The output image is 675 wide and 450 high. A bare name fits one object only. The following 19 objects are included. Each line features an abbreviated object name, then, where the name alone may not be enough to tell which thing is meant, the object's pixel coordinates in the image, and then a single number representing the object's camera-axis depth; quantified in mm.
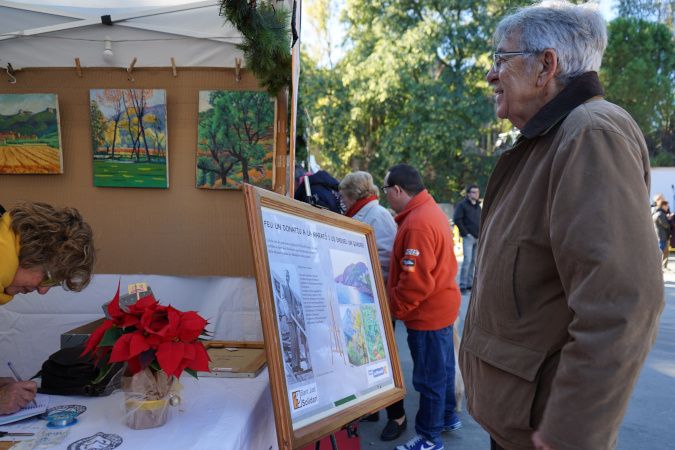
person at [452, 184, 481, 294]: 8289
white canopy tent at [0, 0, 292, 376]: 2834
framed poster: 1471
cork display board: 2938
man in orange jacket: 2984
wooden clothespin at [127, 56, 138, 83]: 2890
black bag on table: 1798
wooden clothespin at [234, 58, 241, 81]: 2906
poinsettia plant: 1494
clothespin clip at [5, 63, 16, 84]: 2863
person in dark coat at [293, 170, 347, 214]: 3873
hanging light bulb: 2838
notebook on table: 1531
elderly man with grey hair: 1067
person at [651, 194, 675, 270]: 11508
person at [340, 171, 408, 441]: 3564
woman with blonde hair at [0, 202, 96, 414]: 1566
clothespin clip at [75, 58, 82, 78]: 2887
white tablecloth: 1464
